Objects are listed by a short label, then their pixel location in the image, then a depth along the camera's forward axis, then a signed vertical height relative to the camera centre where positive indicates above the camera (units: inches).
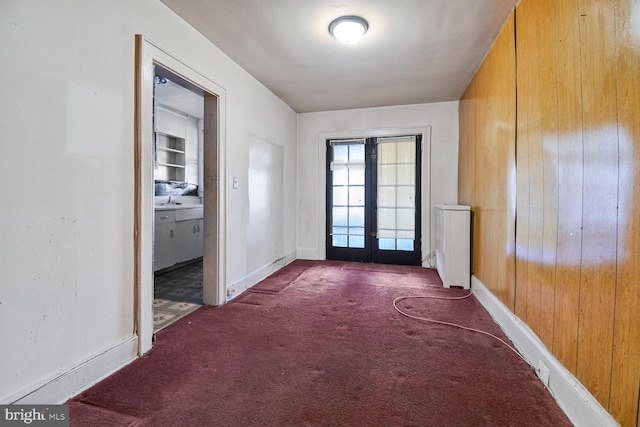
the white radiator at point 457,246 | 134.7 -16.6
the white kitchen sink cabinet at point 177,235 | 155.0 -15.6
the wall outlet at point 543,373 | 64.9 -36.8
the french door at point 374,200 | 183.8 +6.3
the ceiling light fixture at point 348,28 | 91.3 +58.0
